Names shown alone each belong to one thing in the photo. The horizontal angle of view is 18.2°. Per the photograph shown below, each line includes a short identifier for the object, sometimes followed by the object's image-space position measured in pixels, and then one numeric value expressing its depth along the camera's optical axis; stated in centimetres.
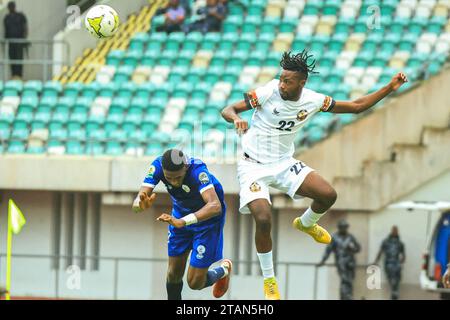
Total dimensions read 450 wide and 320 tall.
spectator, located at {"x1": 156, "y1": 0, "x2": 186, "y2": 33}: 2909
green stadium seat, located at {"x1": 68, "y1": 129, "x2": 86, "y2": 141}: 2625
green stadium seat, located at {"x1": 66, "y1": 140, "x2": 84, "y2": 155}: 2586
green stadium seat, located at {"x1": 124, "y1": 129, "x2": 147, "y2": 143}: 2554
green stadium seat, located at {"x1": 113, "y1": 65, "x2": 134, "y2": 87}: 2789
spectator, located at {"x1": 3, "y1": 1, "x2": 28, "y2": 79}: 2880
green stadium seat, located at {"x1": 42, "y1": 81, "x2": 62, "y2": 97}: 2772
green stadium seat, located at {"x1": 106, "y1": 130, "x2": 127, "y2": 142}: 2599
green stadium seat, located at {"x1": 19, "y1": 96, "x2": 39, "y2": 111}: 2744
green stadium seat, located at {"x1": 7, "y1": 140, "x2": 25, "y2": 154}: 2616
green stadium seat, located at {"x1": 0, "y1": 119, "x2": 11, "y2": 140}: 2678
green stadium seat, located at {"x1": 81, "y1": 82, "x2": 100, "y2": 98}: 2747
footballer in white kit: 1499
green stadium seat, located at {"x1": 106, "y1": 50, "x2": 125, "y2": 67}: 2844
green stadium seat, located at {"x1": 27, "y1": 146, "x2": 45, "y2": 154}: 2609
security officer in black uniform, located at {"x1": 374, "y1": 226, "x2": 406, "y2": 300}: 2472
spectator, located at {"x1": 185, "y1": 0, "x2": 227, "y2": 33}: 2855
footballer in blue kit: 1486
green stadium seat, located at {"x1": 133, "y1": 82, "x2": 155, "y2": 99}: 2716
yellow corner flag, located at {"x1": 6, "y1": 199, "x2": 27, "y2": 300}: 1834
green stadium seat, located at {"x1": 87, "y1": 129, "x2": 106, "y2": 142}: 2608
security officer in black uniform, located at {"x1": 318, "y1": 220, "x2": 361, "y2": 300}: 2441
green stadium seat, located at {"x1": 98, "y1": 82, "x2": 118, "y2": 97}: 2736
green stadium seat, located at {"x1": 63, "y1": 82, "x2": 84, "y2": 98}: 2756
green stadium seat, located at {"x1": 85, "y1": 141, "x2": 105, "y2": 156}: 2566
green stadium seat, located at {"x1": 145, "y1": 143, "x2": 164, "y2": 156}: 2527
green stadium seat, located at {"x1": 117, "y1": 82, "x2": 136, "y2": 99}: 2727
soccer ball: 1669
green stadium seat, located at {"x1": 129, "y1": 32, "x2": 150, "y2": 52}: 2881
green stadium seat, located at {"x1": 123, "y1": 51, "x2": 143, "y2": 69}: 2833
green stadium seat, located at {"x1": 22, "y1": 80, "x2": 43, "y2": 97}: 2778
